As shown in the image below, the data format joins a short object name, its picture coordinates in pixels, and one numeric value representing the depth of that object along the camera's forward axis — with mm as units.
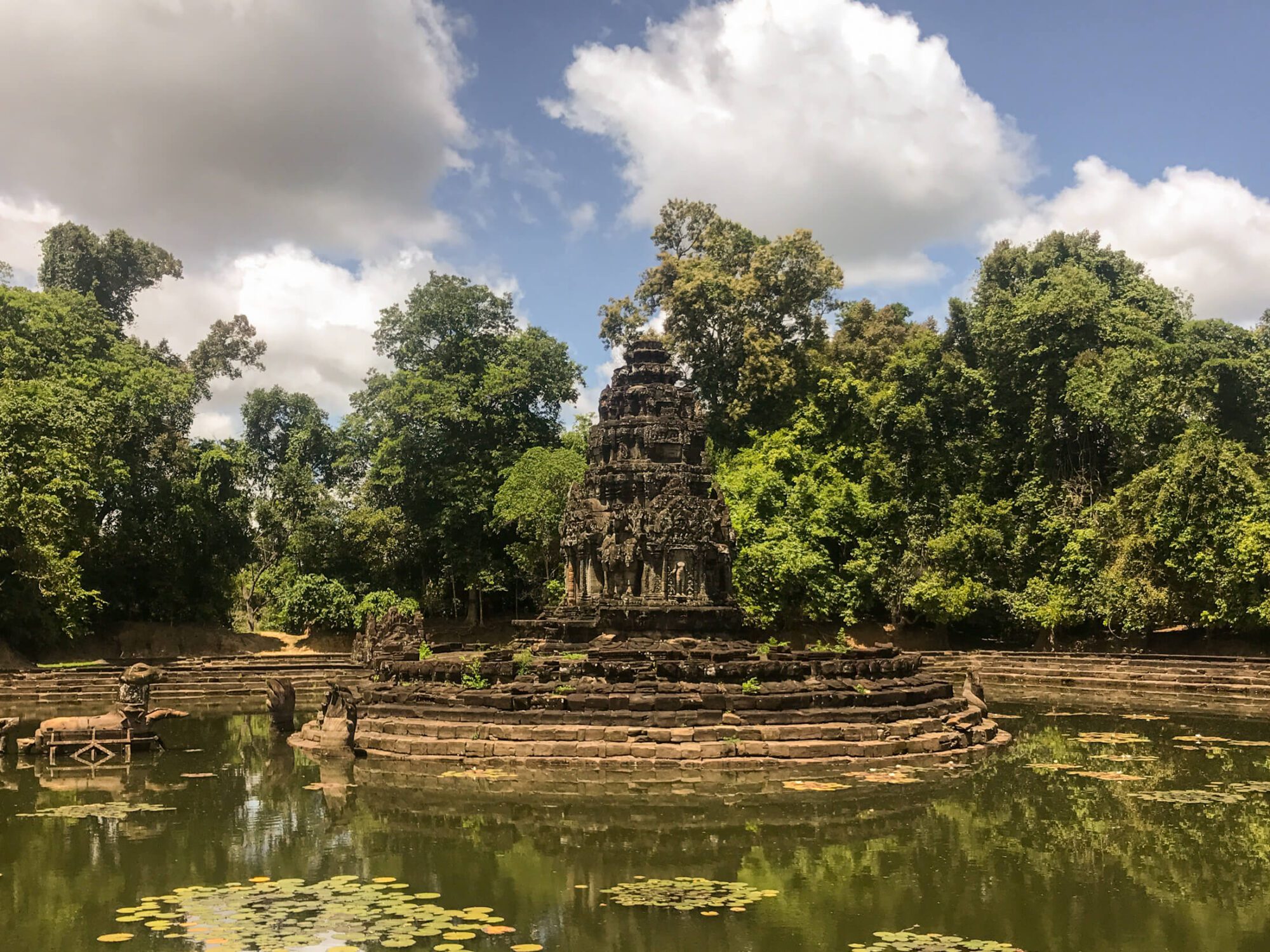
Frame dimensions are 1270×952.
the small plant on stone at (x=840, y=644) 18466
